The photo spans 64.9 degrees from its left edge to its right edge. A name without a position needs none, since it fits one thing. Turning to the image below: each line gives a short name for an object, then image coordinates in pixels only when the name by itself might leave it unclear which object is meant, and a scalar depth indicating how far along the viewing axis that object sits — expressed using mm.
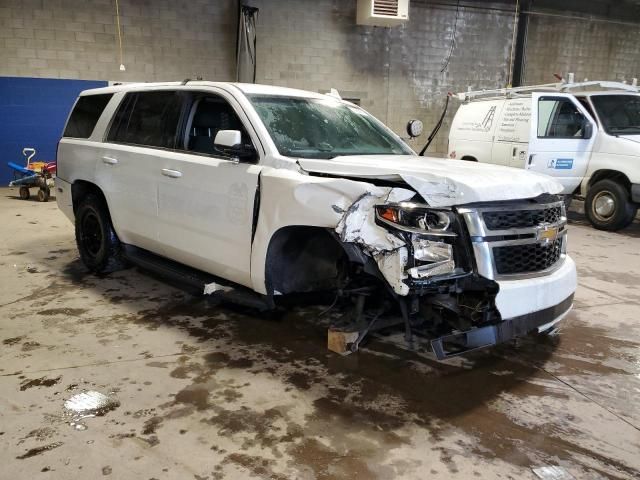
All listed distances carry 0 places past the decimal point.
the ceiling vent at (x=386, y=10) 11836
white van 8273
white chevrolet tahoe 2799
